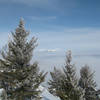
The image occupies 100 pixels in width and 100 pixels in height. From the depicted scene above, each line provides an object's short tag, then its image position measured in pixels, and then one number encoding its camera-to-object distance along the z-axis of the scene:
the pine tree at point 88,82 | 19.82
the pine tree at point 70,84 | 12.59
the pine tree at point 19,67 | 13.62
